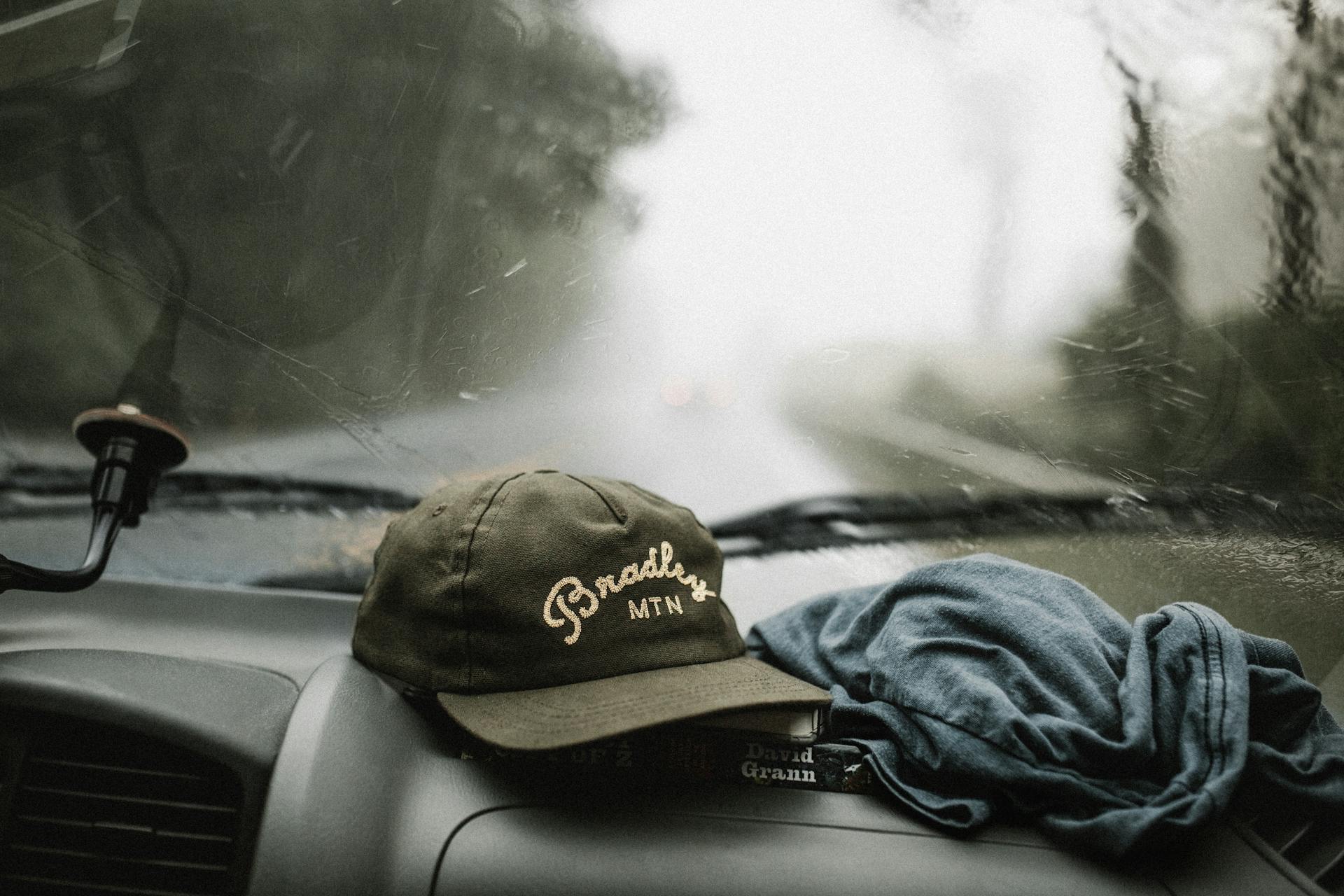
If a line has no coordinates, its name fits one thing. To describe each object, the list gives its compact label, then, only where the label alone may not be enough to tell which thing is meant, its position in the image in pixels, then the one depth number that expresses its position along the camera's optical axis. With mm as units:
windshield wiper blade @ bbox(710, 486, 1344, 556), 959
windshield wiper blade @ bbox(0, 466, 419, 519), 1212
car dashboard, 691
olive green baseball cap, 746
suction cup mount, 1029
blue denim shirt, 714
